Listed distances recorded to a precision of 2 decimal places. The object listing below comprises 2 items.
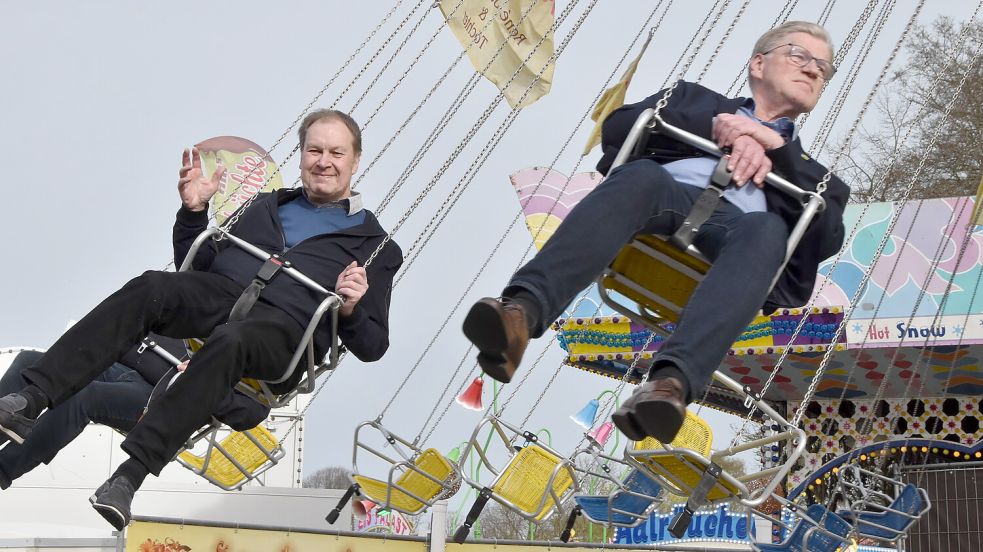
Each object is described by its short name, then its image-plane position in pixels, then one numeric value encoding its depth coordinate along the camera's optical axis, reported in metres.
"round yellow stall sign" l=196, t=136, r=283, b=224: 16.27
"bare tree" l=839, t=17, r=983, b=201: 17.27
